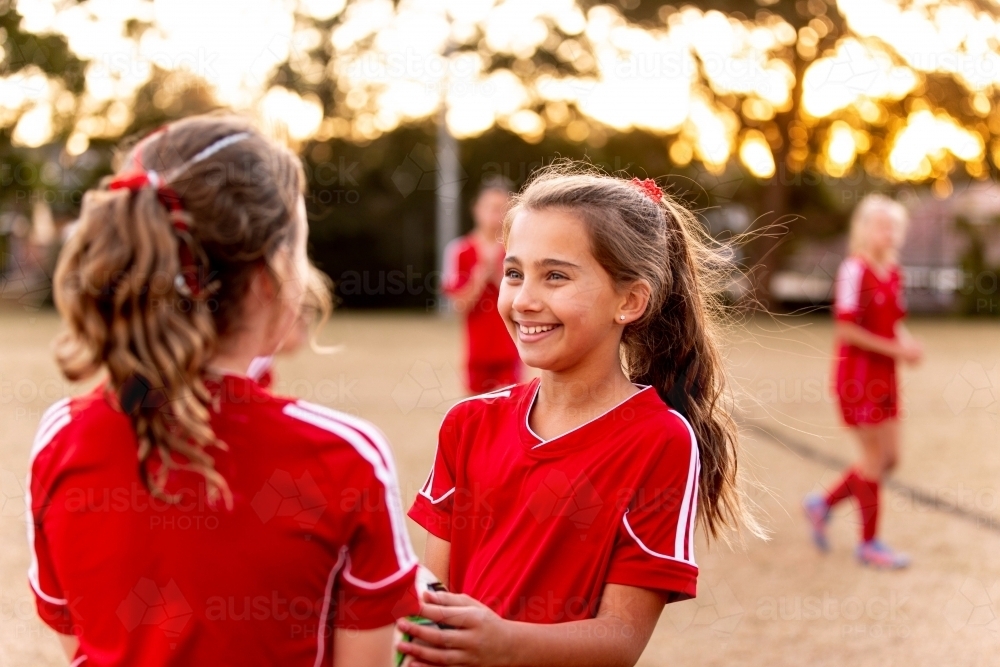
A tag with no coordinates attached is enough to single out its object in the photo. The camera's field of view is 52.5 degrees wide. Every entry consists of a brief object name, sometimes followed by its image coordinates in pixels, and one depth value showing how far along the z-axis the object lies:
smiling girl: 1.84
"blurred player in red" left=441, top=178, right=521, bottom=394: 6.77
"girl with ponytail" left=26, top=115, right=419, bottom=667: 1.28
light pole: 28.34
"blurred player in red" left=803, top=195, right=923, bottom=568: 5.42
